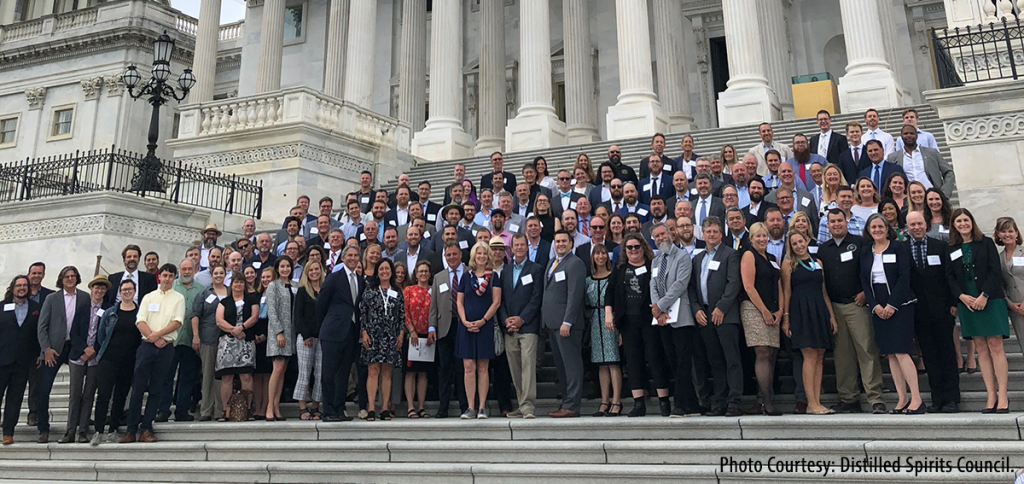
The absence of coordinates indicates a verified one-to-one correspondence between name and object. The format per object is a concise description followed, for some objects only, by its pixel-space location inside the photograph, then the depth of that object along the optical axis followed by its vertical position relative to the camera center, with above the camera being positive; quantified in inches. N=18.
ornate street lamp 652.7 +269.0
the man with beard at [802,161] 444.8 +130.4
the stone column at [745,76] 794.8 +315.2
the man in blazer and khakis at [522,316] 353.4 +40.9
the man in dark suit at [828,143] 481.4 +149.5
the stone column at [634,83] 850.8 +333.7
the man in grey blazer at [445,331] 370.3 +37.0
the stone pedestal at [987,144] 431.8 +133.6
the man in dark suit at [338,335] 364.8 +35.6
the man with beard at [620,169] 510.6 +145.5
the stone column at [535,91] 907.4 +347.4
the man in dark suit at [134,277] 432.5 +76.4
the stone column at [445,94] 952.3 +366.2
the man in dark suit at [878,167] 417.4 +118.0
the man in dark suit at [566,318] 345.1 +38.8
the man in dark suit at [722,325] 317.1 +32.0
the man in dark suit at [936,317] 297.6 +31.2
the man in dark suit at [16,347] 395.5 +35.7
